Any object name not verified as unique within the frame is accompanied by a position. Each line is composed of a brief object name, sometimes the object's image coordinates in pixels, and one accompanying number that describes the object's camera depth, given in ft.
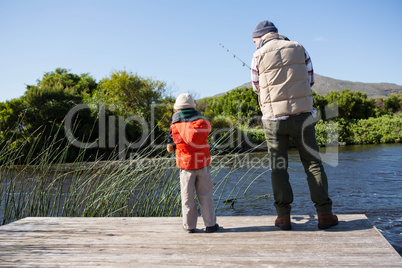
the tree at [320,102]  88.12
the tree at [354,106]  87.71
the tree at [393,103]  98.41
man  8.02
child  8.30
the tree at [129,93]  70.33
